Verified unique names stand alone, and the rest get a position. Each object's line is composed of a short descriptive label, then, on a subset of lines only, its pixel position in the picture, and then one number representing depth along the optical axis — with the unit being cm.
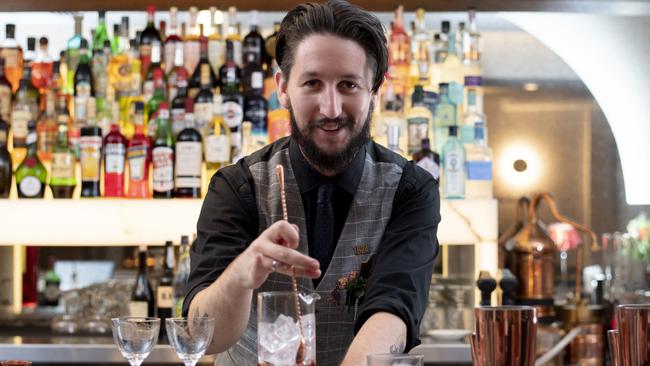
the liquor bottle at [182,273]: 332
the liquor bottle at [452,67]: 357
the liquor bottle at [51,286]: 391
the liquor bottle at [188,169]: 336
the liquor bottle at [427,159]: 336
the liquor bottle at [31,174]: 347
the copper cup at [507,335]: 118
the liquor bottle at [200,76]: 354
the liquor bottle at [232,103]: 344
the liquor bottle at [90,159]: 341
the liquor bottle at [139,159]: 342
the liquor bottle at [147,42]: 359
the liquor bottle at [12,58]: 367
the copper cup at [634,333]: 122
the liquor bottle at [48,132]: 354
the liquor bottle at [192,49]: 357
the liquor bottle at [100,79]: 354
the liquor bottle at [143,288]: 341
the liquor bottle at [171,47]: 357
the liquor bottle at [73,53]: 364
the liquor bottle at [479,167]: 341
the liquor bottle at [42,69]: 368
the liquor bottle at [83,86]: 349
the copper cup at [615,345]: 126
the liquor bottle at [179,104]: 347
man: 173
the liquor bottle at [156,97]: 349
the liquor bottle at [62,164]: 344
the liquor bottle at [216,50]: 358
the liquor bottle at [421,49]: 349
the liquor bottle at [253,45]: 354
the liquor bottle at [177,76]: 348
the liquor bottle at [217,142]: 338
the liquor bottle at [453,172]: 340
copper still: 346
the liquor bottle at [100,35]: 362
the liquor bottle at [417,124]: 340
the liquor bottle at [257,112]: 344
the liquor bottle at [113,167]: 341
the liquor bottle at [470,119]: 345
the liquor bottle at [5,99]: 353
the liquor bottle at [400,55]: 350
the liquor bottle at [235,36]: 349
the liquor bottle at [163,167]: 338
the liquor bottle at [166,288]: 334
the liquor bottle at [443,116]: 349
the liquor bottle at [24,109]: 353
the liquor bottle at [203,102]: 346
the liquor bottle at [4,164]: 352
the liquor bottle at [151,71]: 355
